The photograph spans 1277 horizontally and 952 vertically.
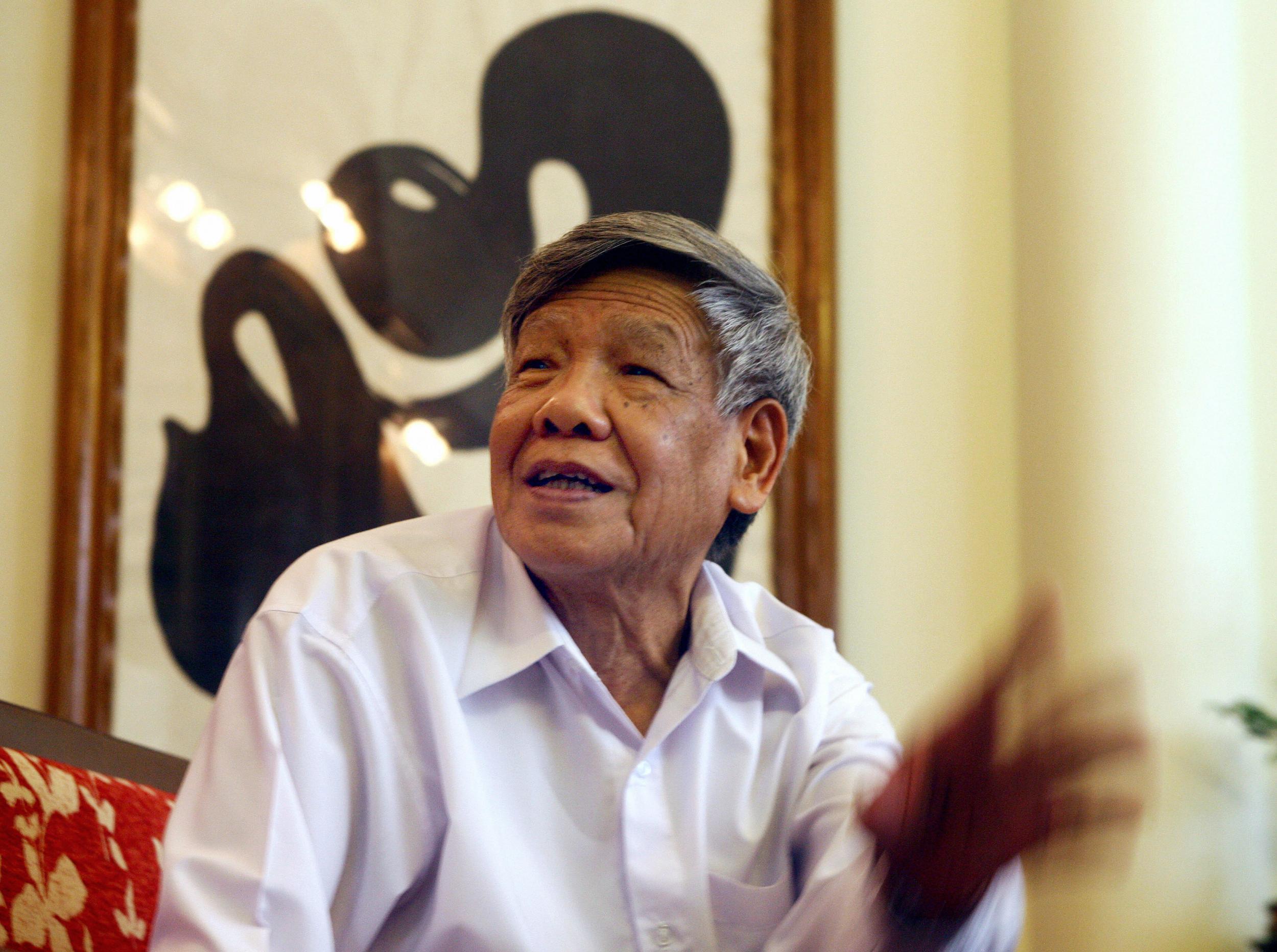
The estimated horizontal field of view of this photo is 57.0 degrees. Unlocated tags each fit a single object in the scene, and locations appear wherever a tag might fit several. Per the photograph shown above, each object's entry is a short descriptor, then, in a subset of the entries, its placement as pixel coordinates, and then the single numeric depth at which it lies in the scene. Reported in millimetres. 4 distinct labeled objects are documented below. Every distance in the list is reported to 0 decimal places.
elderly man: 1052
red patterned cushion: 1160
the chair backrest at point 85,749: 1265
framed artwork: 2174
